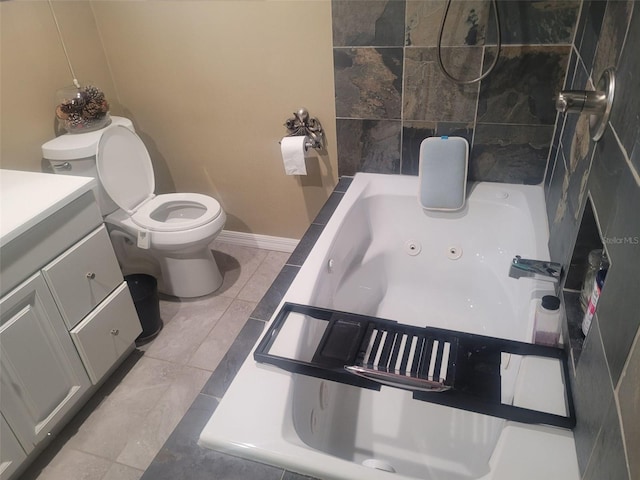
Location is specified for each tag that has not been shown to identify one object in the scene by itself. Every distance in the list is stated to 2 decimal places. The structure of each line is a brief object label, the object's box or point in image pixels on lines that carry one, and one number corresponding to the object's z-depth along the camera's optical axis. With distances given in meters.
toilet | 1.93
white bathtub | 0.96
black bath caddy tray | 0.96
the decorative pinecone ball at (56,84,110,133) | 1.96
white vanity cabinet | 1.34
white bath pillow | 1.84
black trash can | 1.98
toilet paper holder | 2.09
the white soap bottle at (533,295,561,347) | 1.14
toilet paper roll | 2.03
